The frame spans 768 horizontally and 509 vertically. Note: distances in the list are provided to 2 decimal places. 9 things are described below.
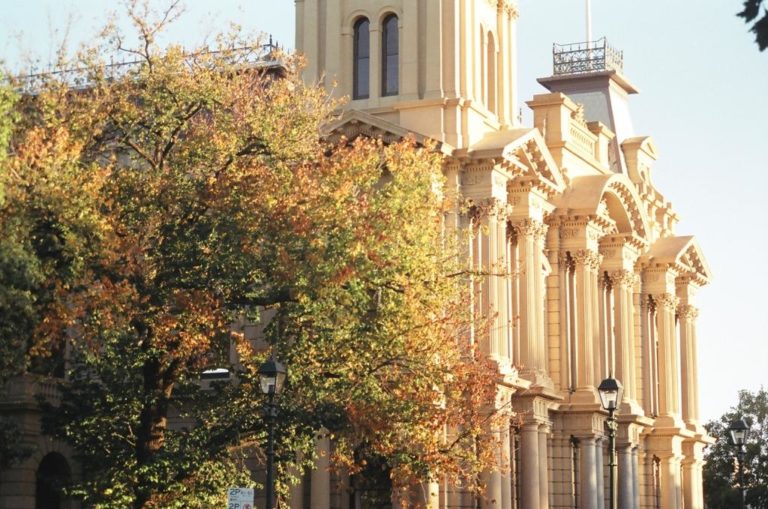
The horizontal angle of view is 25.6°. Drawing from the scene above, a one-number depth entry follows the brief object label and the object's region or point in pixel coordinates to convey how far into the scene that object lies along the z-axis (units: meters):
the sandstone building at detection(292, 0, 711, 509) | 48.56
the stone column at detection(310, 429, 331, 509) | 46.75
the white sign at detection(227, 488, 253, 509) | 28.27
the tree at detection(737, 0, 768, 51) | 16.78
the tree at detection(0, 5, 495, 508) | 33.03
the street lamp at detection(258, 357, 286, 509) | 29.51
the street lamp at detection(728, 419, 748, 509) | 39.50
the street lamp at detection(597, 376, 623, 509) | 32.47
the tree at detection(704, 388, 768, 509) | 83.75
